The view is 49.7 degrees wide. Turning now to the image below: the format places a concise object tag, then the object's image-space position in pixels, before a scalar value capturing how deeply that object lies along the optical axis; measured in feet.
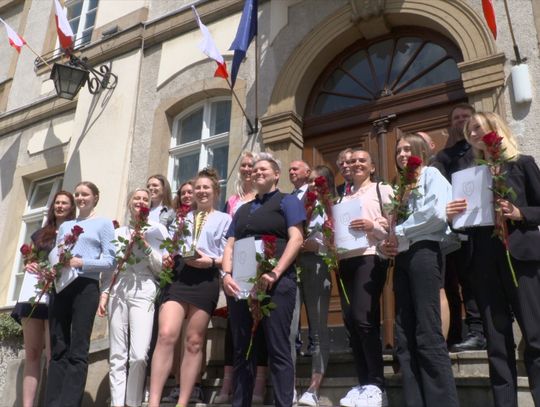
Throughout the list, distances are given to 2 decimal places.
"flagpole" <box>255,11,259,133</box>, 22.81
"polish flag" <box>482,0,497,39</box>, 17.63
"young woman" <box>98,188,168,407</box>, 13.53
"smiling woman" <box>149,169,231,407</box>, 12.76
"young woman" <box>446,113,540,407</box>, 9.57
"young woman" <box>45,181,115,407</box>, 13.57
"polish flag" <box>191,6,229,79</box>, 22.62
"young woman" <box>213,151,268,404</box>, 13.55
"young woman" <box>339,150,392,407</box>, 11.64
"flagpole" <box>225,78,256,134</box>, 22.83
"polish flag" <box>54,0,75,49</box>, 28.04
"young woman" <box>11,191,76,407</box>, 15.75
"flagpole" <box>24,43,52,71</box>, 31.65
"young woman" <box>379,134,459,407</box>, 10.09
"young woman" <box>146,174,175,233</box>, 16.34
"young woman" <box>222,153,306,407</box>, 11.03
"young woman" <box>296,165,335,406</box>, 13.15
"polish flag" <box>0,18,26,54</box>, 29.76
